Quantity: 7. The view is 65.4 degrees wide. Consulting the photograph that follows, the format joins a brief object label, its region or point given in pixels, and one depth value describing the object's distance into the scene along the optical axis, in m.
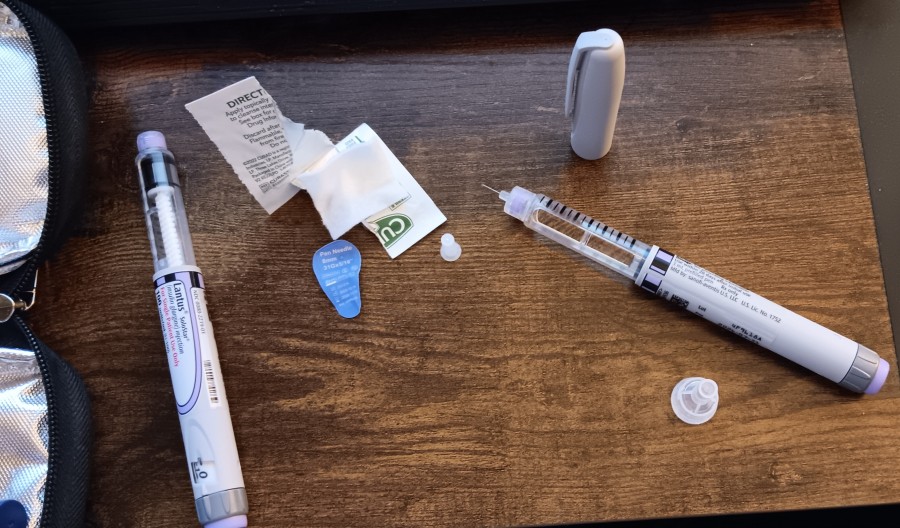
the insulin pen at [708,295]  0.55
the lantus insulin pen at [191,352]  0.55
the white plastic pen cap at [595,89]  0.51
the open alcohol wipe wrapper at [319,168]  0.61
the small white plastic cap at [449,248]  0.59
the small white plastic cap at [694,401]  0.54
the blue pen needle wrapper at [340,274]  0.60
